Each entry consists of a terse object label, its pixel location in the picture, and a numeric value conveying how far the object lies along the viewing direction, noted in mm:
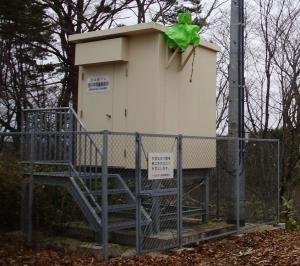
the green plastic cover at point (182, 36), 10141
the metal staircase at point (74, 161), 8992
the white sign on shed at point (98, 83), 10776
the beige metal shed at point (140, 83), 10133
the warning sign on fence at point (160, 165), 8945
